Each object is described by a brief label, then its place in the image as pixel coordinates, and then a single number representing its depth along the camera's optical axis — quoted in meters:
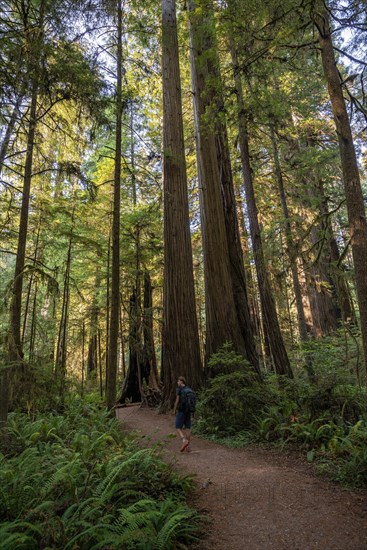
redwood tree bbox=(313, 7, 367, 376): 4.63
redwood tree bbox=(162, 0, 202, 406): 9.31
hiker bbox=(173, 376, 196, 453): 6.43
